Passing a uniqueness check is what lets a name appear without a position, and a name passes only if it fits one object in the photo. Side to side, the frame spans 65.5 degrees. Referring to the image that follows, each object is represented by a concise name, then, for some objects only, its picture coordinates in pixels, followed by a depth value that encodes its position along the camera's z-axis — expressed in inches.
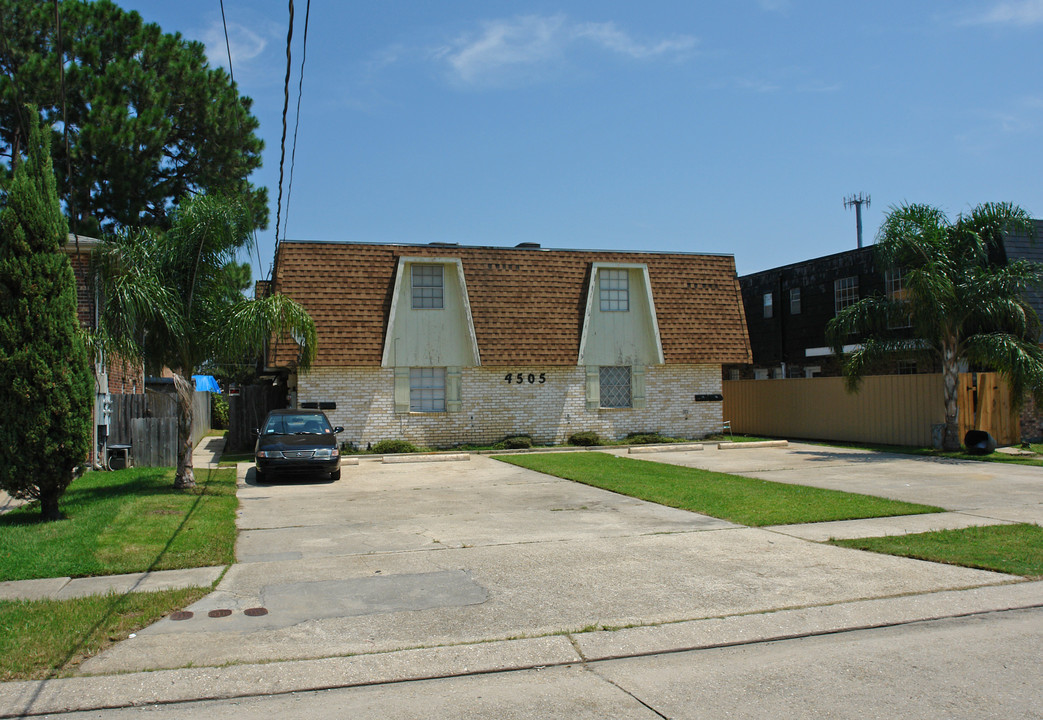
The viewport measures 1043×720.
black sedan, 643.5
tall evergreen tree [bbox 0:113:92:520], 406.9
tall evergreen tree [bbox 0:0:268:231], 1062.4
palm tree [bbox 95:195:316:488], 550.0
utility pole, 2410.2
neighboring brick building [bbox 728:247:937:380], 1094.4
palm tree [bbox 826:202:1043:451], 762.8
